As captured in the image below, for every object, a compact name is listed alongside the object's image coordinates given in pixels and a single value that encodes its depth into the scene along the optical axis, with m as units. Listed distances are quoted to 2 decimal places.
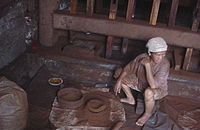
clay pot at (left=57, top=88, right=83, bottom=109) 4.48
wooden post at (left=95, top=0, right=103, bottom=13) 6.76
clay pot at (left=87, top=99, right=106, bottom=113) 4.48
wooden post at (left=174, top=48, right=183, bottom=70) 5.11
